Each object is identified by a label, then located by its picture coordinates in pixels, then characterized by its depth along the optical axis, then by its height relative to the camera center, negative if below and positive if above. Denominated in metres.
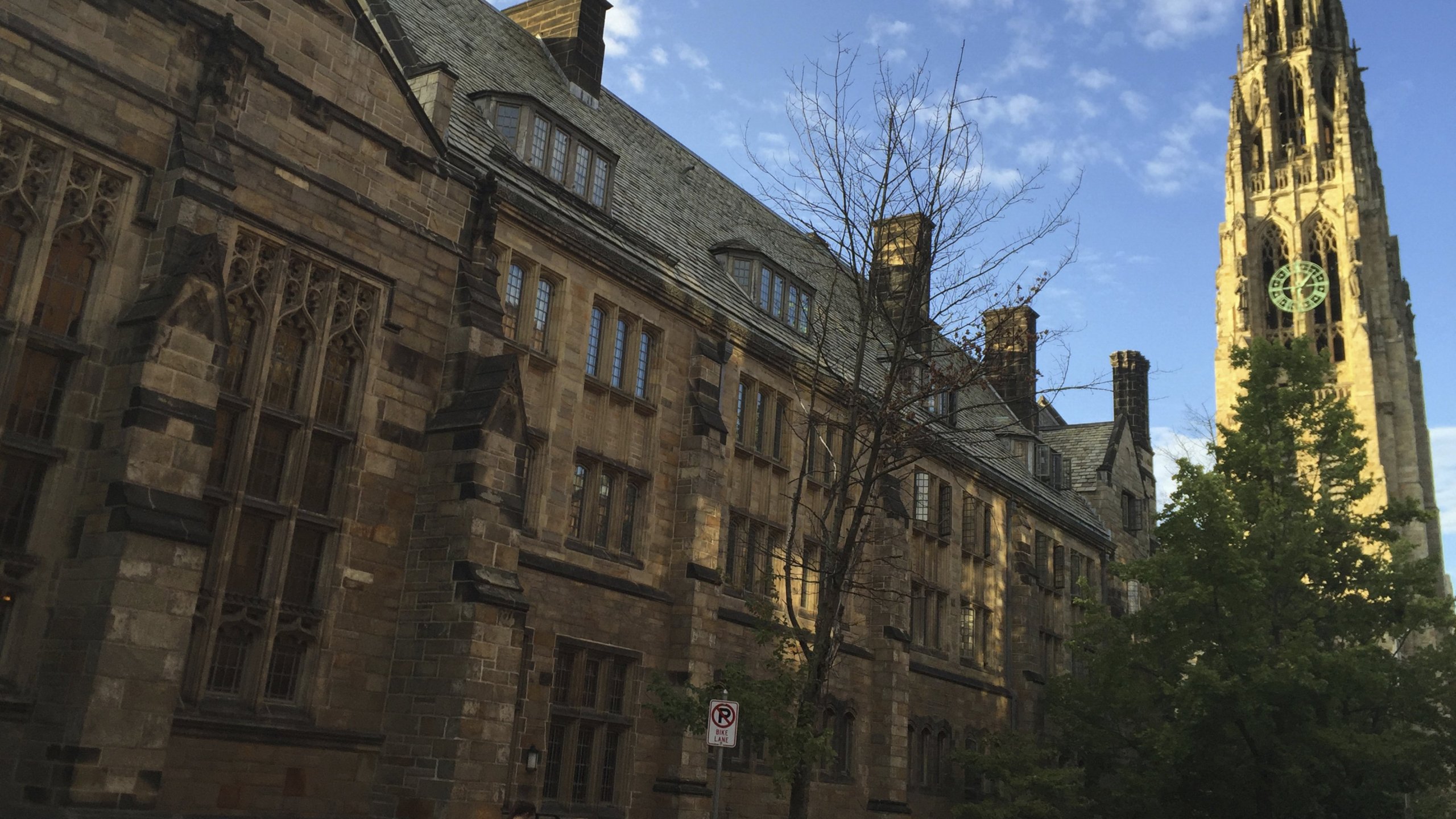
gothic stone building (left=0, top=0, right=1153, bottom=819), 12.58 +3.85
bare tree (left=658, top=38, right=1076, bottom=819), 16.95 +5.29
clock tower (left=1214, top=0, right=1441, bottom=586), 73.38 +36.24
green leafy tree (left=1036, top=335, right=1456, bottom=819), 24.42 +3.53
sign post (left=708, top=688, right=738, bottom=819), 14.81 +0.58
